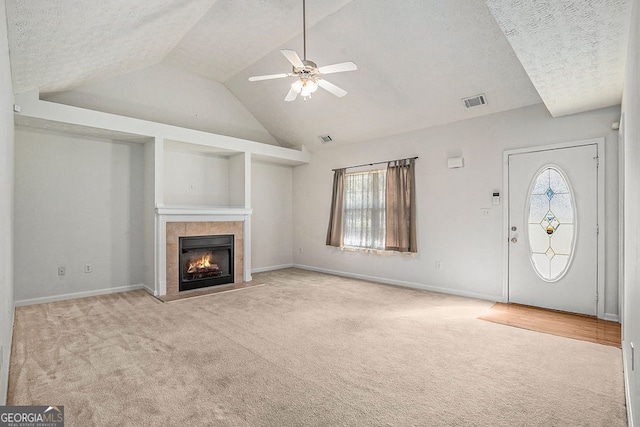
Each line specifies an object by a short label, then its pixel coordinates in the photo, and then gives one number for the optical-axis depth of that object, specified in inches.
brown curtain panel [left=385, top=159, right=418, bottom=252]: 218.4
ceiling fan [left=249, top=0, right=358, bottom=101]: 122.6
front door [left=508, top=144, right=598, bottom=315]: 157.4
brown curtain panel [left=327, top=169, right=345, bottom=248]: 260.9
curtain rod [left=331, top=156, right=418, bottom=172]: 219.3
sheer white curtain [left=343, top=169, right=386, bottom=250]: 237.8
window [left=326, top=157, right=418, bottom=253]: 219.8
